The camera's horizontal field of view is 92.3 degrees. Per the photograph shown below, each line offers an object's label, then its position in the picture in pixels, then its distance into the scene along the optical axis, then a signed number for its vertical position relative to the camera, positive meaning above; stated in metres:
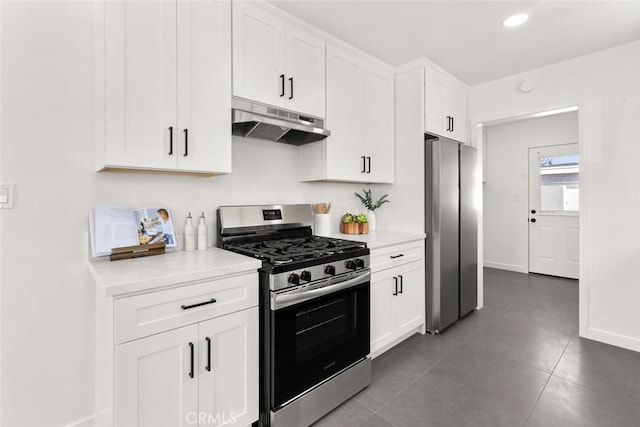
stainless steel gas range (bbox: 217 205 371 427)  1.62 -0.60
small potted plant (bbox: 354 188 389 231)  3.12 +0.10
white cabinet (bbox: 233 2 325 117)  1.94 +1.04
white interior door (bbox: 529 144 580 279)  4.80 +0.02
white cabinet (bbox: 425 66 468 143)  2.96 +1.12
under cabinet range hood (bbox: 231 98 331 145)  1.92 +0.60
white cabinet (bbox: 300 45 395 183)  2.49 +0.77
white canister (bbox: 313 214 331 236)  2.68 -0.10
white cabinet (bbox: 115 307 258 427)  1.27 -0.74
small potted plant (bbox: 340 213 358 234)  2.85 -0.10
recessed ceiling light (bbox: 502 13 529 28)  2.27 +1.45
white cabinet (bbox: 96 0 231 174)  1.50 +0.68
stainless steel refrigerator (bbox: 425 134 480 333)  2.91 -0.18
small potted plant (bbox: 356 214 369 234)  2.86 -0.10
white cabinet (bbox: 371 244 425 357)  2.39 -0.75
